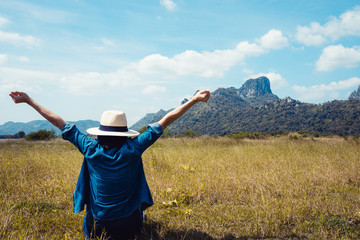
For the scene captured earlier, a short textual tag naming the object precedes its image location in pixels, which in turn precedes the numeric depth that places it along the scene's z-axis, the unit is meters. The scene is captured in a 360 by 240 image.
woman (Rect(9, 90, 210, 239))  2.48
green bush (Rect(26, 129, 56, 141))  24.67
